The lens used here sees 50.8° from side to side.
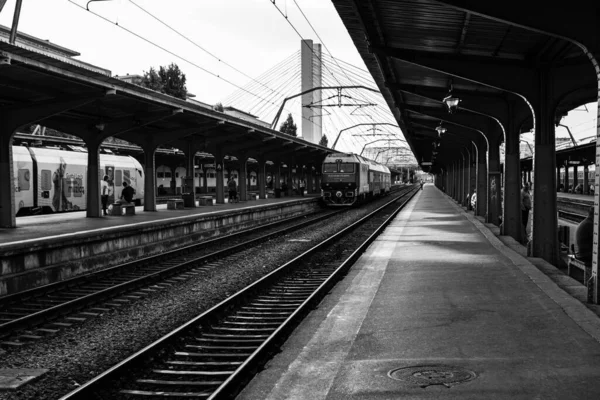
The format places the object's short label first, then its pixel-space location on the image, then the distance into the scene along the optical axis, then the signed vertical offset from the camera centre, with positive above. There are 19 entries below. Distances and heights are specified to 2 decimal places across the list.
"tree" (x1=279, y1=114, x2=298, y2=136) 108.05 +10.23
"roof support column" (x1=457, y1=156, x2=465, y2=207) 38.65 -0.14
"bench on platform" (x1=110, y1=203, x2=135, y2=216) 22.34 -0.88
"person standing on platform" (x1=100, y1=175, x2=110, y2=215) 23.03 -0.34
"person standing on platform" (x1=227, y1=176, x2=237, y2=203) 35.01 -0.40
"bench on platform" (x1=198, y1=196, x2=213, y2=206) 31.09 -0.87
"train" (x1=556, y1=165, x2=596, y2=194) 64.43 +0.59
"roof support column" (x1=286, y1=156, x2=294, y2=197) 44.75 +0.41
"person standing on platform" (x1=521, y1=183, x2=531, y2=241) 17.78 -0.61
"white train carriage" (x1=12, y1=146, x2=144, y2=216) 24.23 +0.24
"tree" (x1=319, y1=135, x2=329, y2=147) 131.04 +8.93
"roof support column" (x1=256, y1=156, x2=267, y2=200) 38.23 +0.04
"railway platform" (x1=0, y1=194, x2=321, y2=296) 12.04 -1.37
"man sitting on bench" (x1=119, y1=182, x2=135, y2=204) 25.53 -0.39
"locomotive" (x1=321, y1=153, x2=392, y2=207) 37.59 +0.26
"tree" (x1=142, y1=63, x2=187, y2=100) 72.69 +12.25
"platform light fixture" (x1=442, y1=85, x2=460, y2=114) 15.05 +1.94
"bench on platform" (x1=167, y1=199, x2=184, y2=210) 27.36 -0.91
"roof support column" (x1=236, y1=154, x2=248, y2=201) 34.78 +0.30
